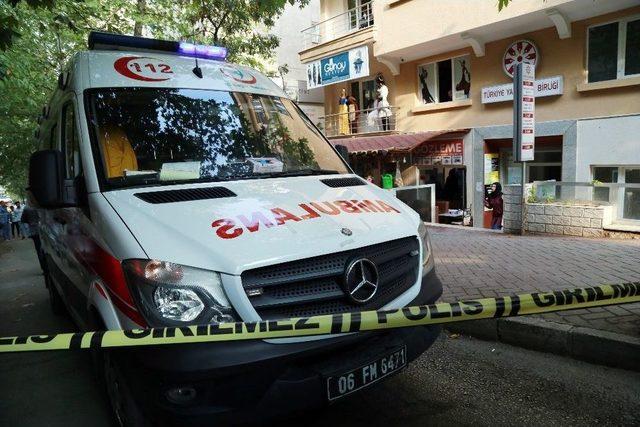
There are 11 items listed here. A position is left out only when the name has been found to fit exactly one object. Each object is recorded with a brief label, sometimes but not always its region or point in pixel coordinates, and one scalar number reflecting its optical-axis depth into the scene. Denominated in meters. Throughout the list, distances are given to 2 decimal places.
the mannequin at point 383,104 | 15.34
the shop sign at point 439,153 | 13.71
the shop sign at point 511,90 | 11.23
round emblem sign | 11.64
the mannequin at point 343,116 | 16.67
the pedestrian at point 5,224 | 22.19
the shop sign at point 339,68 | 15.26
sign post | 7.84
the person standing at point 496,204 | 11.38
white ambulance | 2.06
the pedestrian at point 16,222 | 25.69
